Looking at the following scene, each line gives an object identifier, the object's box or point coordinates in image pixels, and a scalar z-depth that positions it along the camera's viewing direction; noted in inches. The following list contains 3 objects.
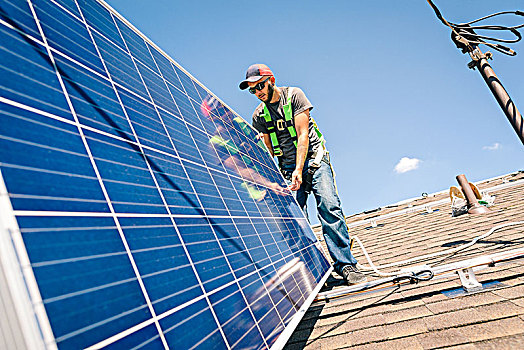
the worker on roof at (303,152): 170.1
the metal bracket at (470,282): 114.7
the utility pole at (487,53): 159.9
